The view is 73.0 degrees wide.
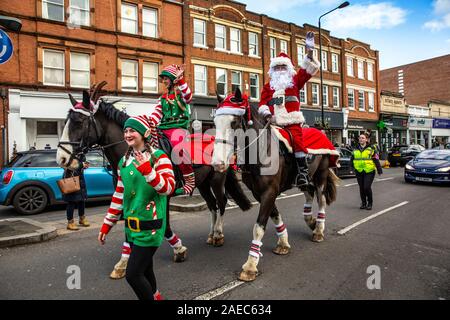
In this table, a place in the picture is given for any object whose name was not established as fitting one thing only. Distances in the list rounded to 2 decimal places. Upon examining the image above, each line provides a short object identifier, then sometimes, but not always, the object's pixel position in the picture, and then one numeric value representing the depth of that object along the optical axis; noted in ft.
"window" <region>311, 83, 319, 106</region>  98.22
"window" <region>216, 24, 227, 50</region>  76.07
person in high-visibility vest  28.09
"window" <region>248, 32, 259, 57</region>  82.43
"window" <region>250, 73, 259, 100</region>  83.05
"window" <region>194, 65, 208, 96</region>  72.23
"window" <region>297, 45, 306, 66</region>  94.32
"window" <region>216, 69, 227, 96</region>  75.72
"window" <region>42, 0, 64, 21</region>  54.85
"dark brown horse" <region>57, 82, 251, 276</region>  14.64
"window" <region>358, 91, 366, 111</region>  113.19
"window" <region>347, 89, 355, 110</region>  109.60
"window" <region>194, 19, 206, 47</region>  72.69
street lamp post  63.52
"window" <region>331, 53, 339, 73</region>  104.94
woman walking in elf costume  8.92
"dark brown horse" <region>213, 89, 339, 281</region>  12.96
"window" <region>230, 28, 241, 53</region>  78.54
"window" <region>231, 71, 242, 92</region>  78.69
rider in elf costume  14.87
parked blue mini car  27.32
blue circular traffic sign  17.88
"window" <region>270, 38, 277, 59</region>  87.35
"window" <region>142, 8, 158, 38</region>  65.56
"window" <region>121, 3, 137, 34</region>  62.95
